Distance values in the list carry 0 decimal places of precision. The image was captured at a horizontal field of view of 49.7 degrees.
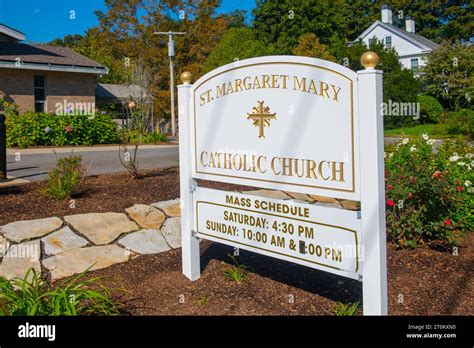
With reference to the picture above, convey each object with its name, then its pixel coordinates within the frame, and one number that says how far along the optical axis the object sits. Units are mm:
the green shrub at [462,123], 22094
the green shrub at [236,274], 4274
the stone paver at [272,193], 6488
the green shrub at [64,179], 5926
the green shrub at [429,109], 30141
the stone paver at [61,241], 4691
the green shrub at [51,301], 3225
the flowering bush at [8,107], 18008
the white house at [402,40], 39219
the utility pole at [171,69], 23688
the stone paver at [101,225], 5084
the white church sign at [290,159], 3074
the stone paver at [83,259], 4391
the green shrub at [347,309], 3533
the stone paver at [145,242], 5031
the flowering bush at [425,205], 4980
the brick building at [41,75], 19312
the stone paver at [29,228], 4785
